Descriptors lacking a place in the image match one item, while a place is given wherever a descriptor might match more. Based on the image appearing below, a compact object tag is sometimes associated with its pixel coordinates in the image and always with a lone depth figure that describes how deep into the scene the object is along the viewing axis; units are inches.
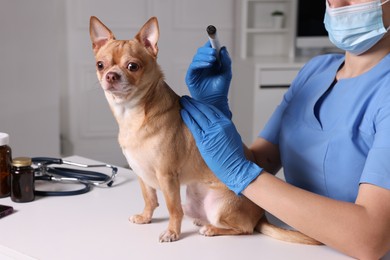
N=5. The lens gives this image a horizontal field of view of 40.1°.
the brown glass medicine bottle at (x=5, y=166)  52.1
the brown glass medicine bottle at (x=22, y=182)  50.9
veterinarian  39.4
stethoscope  56.7
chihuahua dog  41.6
